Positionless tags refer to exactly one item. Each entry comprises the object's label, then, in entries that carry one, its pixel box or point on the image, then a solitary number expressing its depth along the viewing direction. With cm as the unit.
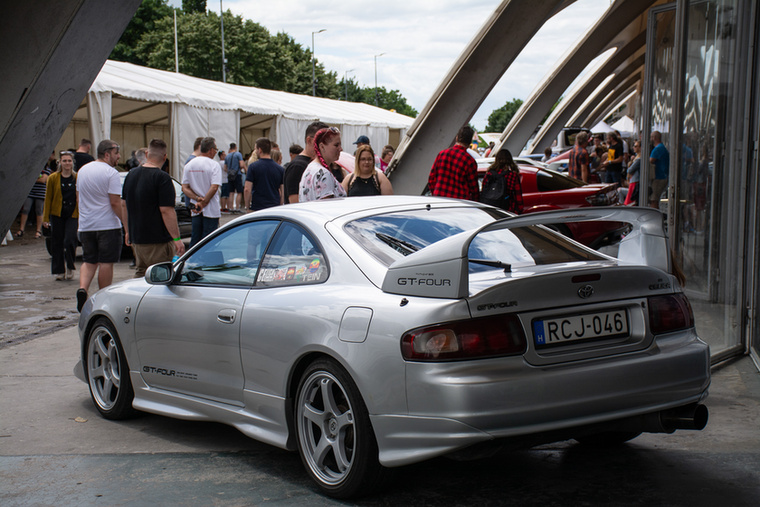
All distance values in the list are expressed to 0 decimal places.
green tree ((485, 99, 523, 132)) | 17284
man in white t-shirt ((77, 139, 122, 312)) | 995
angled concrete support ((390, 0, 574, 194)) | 1330
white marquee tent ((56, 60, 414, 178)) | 2009
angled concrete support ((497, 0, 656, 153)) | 3042
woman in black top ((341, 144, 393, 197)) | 831
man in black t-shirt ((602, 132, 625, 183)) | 2080
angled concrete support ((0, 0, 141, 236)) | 672
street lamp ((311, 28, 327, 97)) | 7229
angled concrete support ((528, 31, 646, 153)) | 4119
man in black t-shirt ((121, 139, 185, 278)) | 887
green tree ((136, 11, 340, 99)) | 6444
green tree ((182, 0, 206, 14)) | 8300
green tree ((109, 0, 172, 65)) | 6932
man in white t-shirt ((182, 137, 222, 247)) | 1145
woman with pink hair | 798
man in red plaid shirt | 999
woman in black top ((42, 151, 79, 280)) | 1267
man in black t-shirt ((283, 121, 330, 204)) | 915
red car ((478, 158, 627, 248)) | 1440
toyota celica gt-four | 360
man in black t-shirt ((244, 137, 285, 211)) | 1104
